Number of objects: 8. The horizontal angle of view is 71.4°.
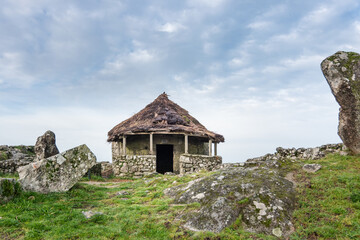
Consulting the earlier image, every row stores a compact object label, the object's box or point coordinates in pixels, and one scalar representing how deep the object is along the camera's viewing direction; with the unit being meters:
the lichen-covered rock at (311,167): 7.10
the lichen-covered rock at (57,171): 7.54
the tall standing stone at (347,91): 7.54
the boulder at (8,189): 6.39
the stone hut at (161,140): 17.03
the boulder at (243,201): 4.91
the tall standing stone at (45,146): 13.88
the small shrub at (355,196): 5.35
